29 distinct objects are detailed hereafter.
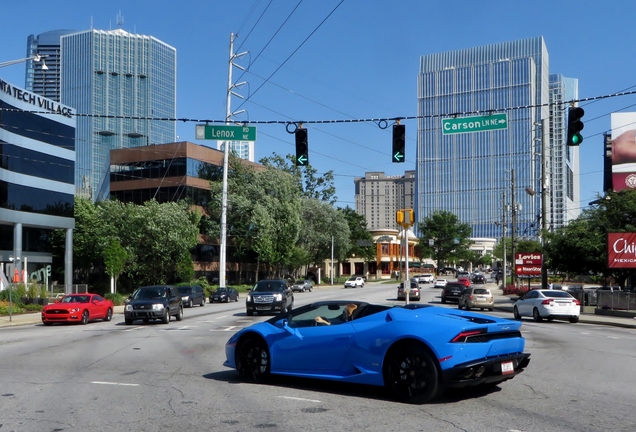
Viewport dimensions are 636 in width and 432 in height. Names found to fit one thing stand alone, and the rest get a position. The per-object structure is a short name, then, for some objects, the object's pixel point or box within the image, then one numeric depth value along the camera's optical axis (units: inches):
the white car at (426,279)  4015.8
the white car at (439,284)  3308.3
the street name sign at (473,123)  885.2
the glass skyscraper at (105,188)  3377.0
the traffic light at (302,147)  912.9
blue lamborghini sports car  349.7
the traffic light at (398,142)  880.9
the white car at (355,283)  3459.6
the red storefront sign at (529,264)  1920.5
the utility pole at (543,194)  1625.2
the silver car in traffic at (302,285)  3011.8
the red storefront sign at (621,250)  1347.2
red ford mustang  1128.2
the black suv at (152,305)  1053.2
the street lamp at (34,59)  986.1
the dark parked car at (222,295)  2033.2
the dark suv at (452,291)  1883.6
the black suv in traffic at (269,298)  1241.4
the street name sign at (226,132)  1072.8
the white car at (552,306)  1146.0
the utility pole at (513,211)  2280.1
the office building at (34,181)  2140.7
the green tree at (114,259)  1934.1
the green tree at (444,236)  5698.8
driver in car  400.8
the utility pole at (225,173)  1993.1
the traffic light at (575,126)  786.1
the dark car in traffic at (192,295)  1750.7
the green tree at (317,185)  4001.0
